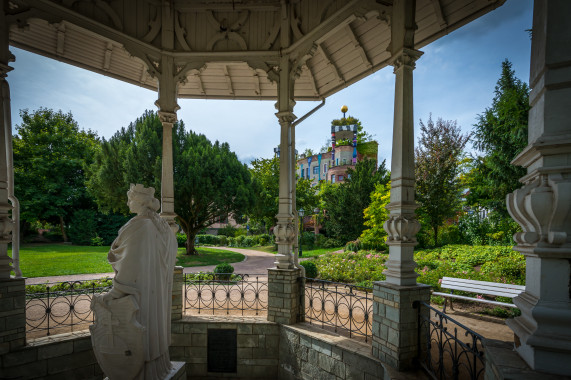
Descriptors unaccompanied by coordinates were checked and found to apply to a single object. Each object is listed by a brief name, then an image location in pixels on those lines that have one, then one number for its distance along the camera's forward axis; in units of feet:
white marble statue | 9.78
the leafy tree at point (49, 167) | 76.18
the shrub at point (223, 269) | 32.37
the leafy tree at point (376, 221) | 57.93
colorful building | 117.42
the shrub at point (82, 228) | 80.53
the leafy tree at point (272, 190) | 77.61
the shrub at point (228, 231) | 115.14
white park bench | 20.47
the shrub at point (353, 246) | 61.72
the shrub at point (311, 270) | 33.60
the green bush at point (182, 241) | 82.84
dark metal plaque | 19.54
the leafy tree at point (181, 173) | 53.47
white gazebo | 4.70
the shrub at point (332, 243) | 80.94
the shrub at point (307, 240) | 85.87
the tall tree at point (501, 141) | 46.75
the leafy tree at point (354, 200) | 77.00
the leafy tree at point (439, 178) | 58.34
